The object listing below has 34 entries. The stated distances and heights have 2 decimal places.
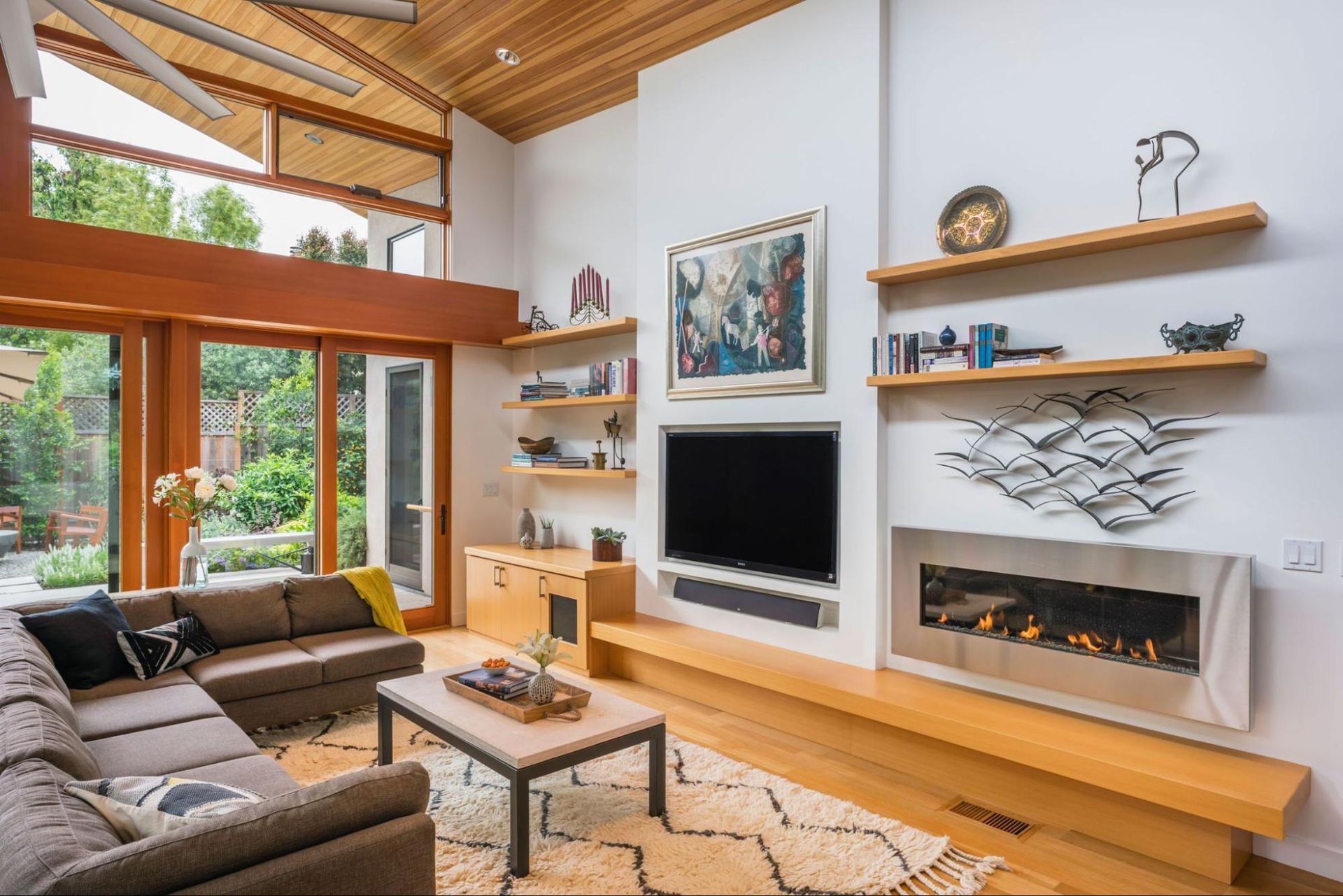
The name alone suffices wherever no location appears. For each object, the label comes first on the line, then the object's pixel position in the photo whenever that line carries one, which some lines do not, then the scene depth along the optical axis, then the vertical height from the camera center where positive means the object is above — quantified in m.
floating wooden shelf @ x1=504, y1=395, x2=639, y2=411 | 5.03 +0.31
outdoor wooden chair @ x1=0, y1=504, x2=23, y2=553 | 4.38 -0.41
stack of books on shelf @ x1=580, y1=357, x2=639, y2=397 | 5.04 +0.45
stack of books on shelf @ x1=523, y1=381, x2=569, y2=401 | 5.69 +0.41
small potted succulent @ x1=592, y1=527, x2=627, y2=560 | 5.03 -0.65
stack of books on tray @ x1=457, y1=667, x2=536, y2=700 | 3.11 -0.97
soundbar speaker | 4.04 -0.87
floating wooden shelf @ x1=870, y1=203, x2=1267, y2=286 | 2.64 +0.77
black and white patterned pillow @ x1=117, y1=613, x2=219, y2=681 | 3.48 -0.92
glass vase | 4.21 -0.61
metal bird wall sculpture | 2.96 -0.03
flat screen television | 3.96 -0.31
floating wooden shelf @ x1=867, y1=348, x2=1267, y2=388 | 2.61 +0.29
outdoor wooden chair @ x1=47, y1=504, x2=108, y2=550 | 4.51 -0.46
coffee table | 2.60 -1.04
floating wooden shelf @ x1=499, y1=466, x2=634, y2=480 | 5.04 -0.18
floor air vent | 2.94 -1.45
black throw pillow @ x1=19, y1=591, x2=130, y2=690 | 3.29 -0.84
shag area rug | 2.55 -1.42
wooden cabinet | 4.80 -0.98
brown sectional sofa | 1.42 -0.82
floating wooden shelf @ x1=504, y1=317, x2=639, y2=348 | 5.05 +0.79
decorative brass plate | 3.37 +0.99
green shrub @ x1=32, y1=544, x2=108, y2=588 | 4.50 -0.70
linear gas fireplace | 2.69 -0.67
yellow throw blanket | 4.45 -0.85
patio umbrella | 4.34 +0.43
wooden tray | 2.92 -1.00
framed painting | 4.02 +0.76
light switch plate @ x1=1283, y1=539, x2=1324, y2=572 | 2.60 -0.37
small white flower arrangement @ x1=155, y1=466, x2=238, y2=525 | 4.07 -0.24
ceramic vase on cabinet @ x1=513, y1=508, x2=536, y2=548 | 5.81 -0.62
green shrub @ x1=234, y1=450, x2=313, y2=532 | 5.20 -0.30
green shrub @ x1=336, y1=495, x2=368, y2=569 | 5.63 -0.62
